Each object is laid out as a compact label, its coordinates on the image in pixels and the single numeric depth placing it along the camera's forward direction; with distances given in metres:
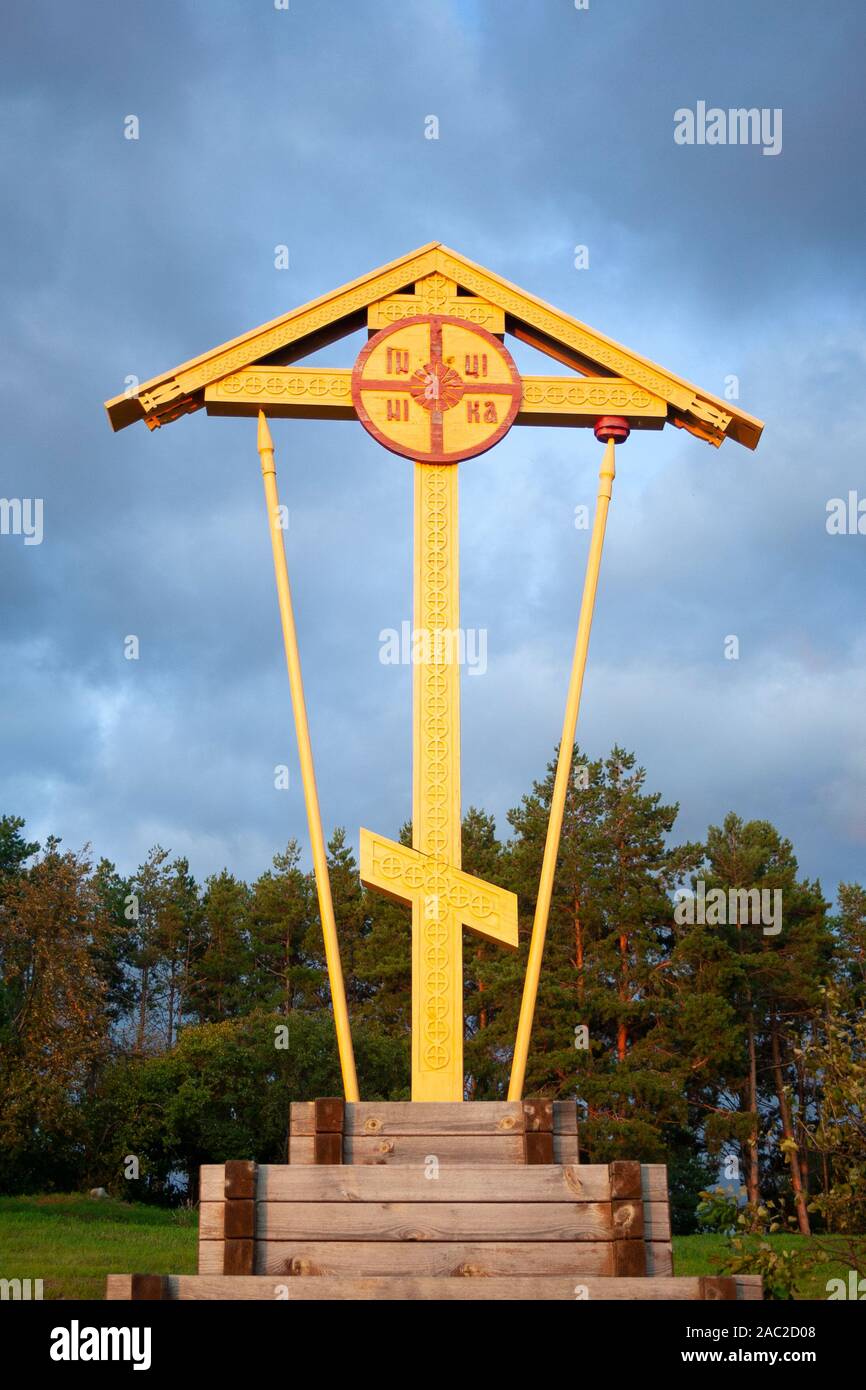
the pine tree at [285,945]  43.50
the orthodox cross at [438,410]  9.53
